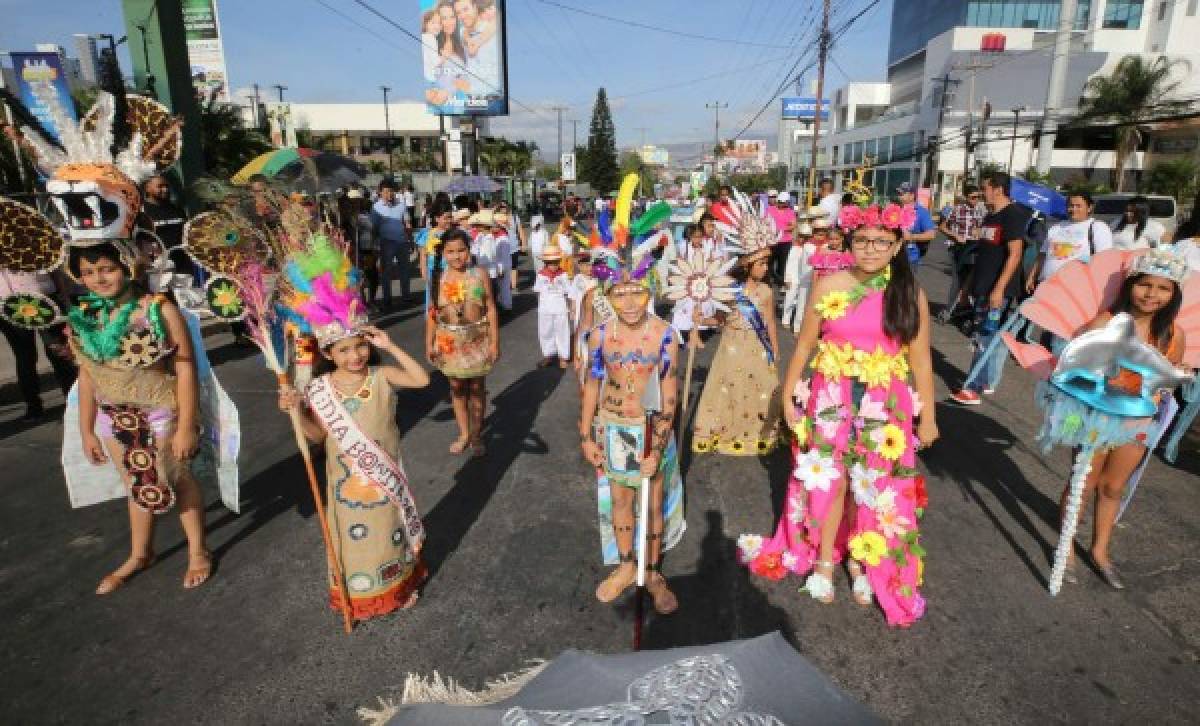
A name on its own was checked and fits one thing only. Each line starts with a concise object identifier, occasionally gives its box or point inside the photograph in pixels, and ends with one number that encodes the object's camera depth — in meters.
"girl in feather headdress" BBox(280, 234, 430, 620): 2.91
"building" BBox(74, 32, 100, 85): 29.33
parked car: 17.36
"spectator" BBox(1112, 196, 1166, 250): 7.21
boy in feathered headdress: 3.06
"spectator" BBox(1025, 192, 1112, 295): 6.57
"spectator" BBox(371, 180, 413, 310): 10.98
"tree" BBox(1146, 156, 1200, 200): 30.06
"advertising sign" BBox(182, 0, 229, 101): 33.72
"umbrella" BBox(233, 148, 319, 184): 7.80
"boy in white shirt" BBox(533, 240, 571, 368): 7.89
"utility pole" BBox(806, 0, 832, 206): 25.88
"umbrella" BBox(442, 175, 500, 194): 23.16
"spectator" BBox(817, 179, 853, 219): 8.59
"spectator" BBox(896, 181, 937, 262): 7.14
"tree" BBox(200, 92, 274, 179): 16.31
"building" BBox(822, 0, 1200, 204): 46.47
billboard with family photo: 29.28
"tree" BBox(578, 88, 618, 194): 76.88
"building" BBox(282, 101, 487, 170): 66.00
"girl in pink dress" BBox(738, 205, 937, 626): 3.00
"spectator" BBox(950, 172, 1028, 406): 6.03
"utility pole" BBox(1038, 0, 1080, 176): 45.03
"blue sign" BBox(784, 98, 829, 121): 78.06
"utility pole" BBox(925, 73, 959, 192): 43.84
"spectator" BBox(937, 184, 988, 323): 8.28
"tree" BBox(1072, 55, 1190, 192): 36.75
